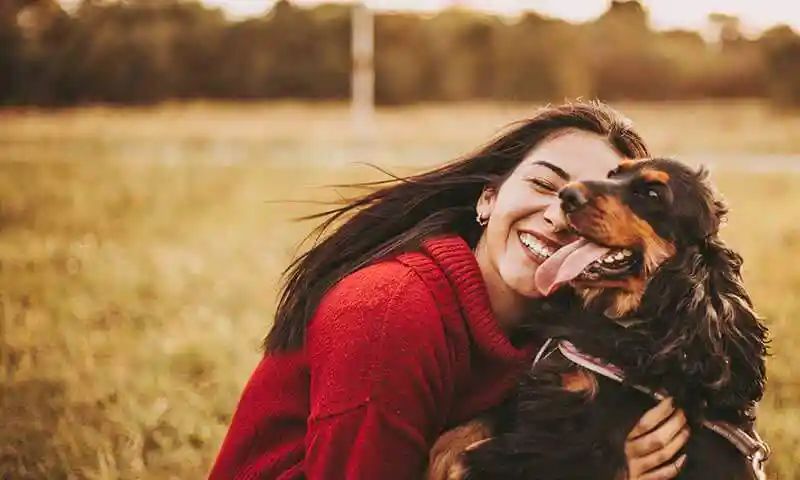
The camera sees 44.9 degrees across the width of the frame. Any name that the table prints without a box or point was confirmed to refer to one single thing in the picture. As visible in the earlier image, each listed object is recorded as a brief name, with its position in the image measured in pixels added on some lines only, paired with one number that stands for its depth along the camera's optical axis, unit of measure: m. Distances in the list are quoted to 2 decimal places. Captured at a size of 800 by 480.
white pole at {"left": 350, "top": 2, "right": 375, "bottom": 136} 21.17
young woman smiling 2.52
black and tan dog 2.64
